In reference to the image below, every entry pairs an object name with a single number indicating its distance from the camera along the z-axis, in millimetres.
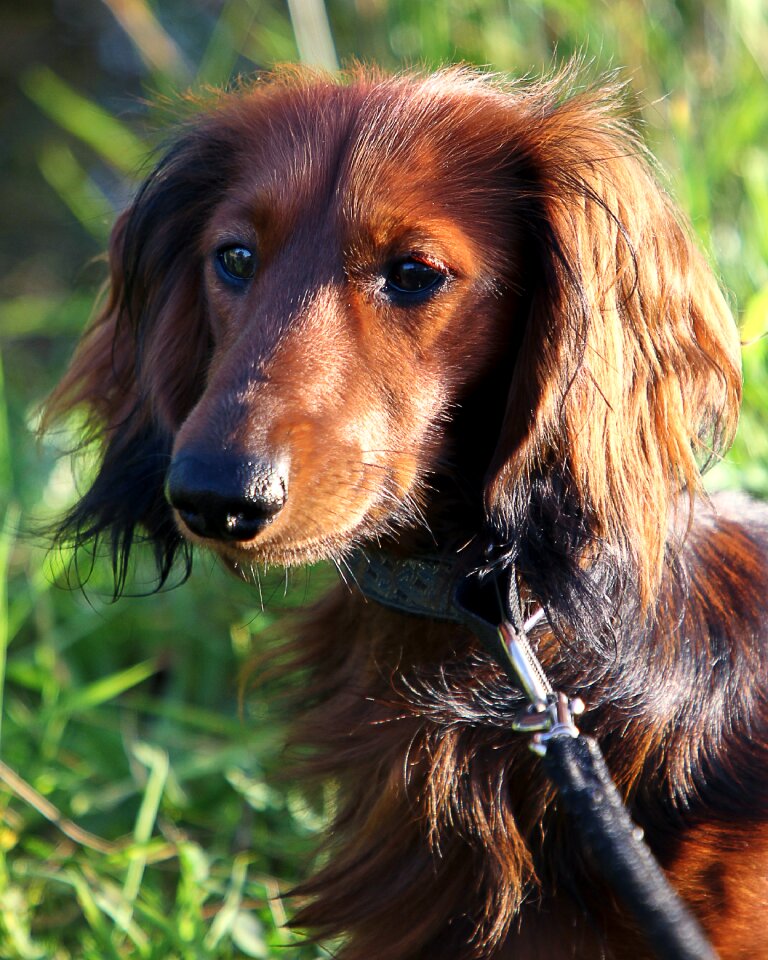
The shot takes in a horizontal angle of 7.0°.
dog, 1592
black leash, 1546
